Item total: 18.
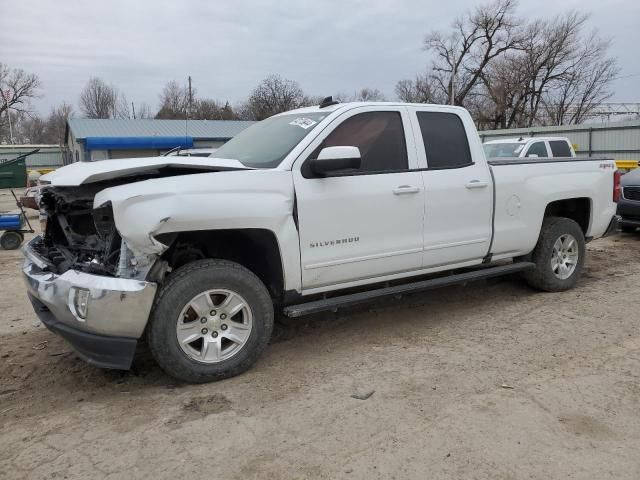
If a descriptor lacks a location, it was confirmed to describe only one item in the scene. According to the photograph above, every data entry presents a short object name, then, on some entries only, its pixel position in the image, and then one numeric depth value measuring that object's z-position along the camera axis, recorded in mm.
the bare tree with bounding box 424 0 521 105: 41469
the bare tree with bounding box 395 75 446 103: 49344
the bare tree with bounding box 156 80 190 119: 61969
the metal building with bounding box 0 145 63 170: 49772
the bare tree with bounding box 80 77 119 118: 75262
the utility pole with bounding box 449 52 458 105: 42362
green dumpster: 29844
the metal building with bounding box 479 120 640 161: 21031
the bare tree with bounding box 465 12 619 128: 39719
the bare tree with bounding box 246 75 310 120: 54616
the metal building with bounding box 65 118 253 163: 35844
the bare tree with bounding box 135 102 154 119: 73938
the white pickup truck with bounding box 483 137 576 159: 12406
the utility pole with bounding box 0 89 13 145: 66962
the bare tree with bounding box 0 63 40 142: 67188
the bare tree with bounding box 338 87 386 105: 55119
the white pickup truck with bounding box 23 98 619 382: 3564
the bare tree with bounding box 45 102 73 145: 86075
